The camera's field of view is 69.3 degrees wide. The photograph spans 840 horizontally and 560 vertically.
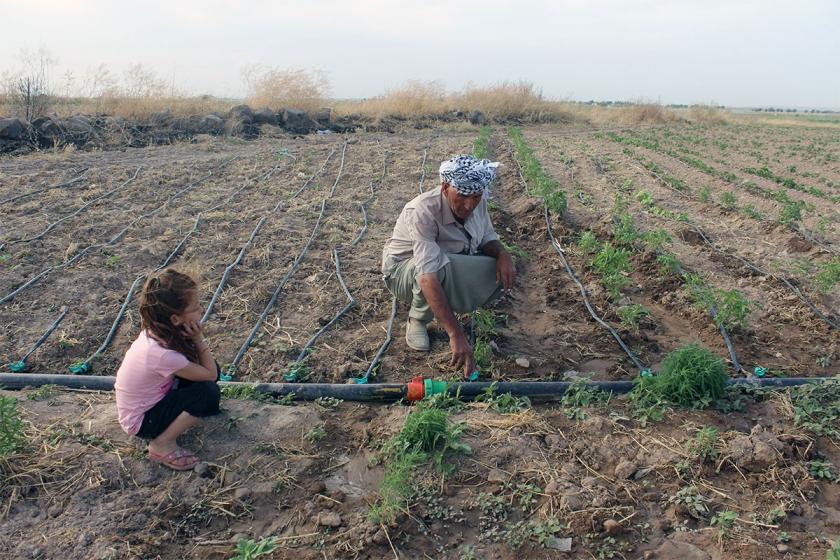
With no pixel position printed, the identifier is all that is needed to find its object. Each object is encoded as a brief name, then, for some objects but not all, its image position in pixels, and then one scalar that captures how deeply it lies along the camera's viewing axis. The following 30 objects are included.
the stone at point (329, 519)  2.26
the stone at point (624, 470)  2.52
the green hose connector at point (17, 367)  3.32
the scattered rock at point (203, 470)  2.50
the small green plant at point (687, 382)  3.02
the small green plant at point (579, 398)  2.99
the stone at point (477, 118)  21.50
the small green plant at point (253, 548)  1.91
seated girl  2.37
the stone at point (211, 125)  14.13
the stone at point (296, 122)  16.28
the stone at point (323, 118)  17.50
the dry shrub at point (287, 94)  18.67
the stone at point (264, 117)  15.87
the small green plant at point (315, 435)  2.76
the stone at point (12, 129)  10.23
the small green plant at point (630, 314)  3.92
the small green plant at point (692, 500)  2.29
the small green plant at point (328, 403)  3.06
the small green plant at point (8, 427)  2.40
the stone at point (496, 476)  2.48
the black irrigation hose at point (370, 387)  3.10
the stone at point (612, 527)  2.19
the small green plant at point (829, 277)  4.50
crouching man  3.03
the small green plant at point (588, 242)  5.21
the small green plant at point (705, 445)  2.57
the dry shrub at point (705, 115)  31.72
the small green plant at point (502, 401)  2.98
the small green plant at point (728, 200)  7.45
